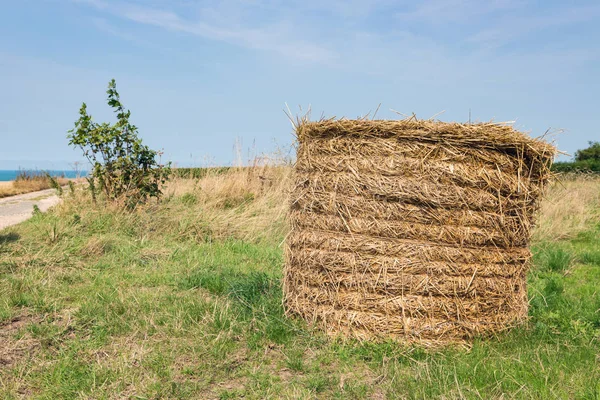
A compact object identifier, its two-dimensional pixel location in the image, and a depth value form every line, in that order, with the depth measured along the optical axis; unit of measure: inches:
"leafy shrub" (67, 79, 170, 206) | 337.7
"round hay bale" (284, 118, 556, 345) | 132.3
